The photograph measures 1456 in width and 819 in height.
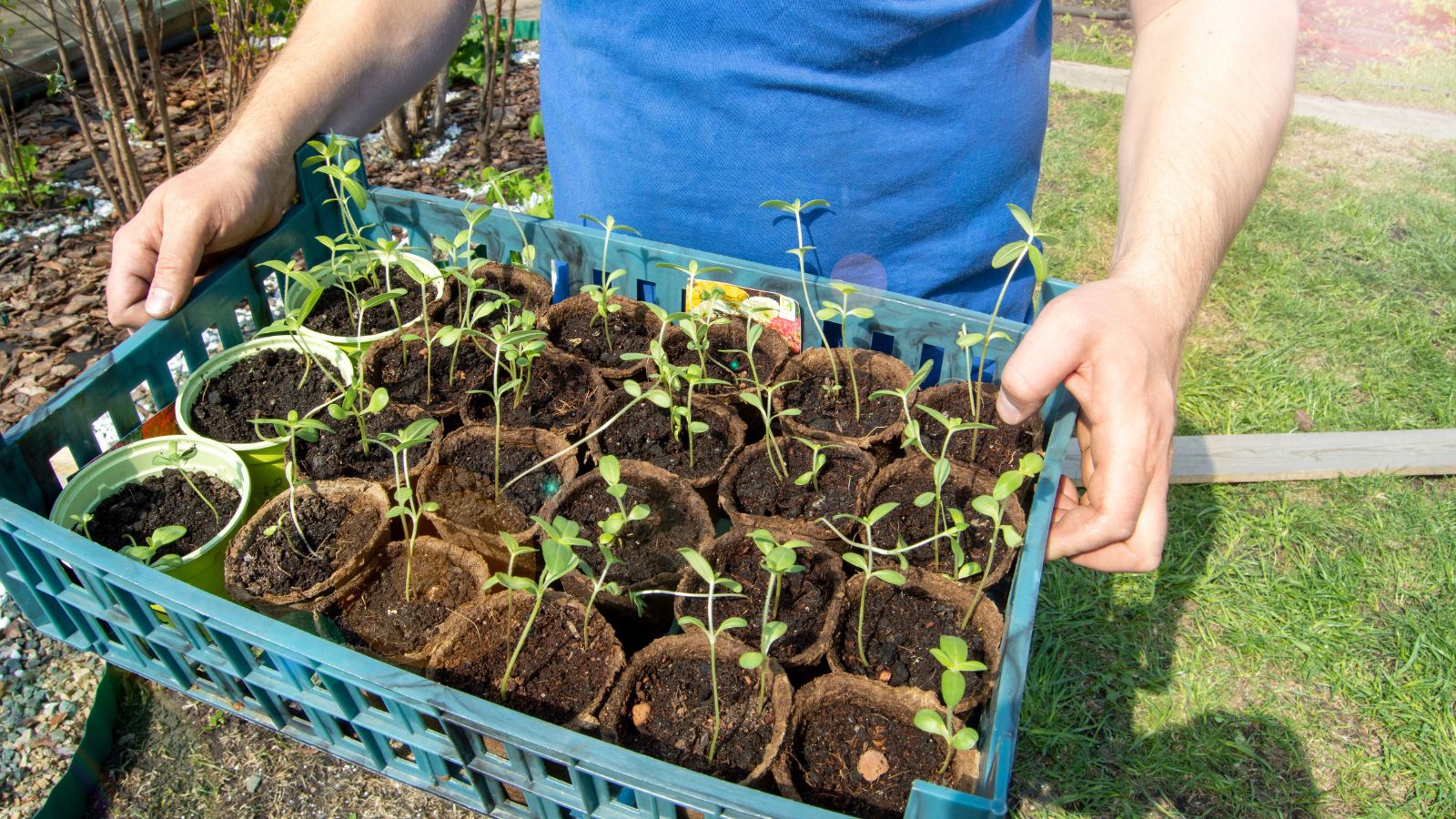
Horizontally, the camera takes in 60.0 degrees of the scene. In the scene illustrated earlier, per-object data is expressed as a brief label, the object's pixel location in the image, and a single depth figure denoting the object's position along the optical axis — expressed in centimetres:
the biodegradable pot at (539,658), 61
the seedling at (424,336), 73
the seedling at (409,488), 65
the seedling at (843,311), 73
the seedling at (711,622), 57
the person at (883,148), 62
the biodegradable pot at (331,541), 64
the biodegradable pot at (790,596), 63
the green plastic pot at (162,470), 67
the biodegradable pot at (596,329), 81
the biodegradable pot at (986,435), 72
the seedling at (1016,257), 68
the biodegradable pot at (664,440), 73
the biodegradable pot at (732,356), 78
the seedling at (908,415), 68
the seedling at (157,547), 64
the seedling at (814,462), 70
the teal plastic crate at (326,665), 51
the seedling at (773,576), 56
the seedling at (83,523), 66
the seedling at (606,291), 77
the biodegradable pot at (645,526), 66
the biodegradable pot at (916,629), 62
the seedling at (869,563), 60
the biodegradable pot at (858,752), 58
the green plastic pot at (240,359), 73
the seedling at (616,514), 63
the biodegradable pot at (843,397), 75
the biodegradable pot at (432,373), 77
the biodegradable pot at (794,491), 68
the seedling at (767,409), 71
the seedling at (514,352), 71
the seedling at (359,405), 69
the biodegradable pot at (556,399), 76
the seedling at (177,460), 69
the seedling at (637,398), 68
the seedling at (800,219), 73
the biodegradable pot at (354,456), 72
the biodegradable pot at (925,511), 68
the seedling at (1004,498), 61
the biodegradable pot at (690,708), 59
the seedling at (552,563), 58
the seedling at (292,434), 68
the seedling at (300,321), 73
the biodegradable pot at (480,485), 68
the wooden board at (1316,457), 115
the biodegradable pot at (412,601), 64
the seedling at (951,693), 53
